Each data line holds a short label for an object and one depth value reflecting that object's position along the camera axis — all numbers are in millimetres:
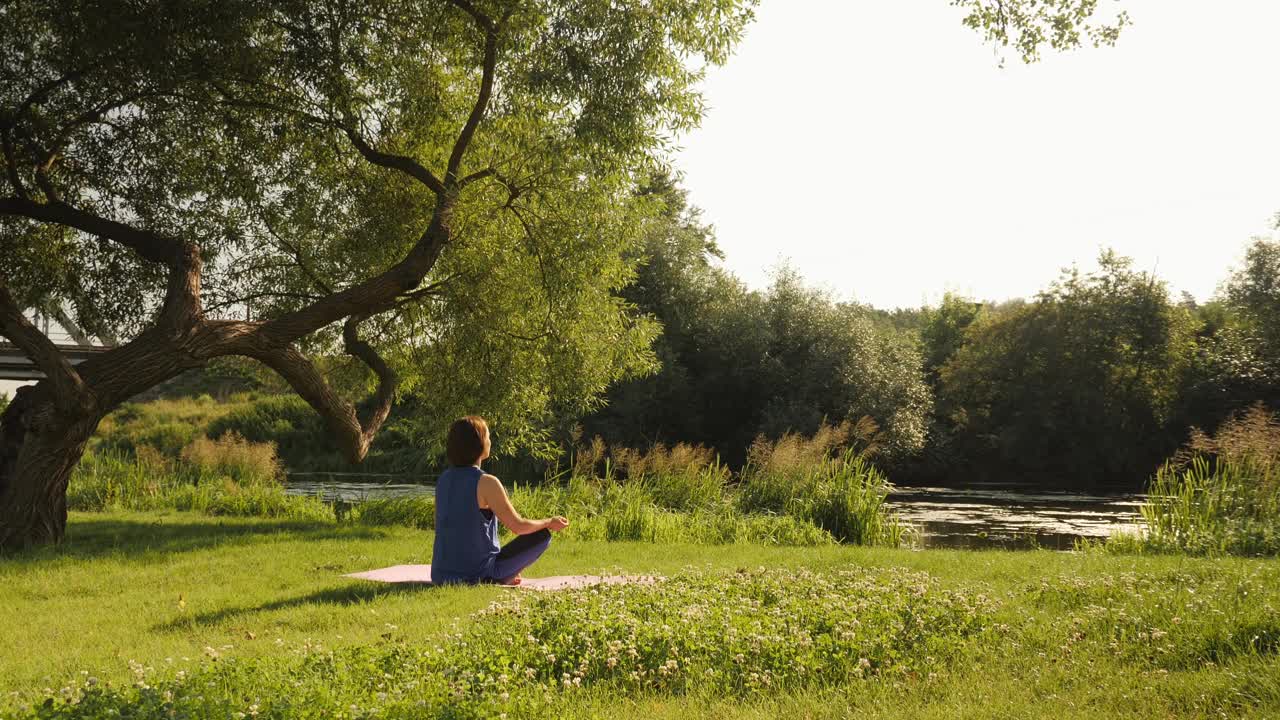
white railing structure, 22088
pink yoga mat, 7355
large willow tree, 11195
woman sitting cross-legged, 7227
